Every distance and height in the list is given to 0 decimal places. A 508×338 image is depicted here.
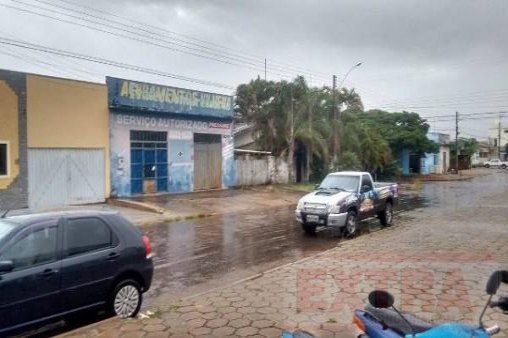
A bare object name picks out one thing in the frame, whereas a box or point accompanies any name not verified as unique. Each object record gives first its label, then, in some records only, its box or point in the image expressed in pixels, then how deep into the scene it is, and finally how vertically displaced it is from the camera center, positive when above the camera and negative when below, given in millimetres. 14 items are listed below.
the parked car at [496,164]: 85200 -796
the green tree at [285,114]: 30297 +2773
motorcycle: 2873 -1060
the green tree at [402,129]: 49062 +3051
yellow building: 18297 +612
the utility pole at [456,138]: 61981 +2734
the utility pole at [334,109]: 31641 +3216
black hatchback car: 5418 -1333
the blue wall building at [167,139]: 22531 +959
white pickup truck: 13609 -1318
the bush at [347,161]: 34062 -174
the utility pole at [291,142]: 30250 +1021
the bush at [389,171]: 44969 -1155
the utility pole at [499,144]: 106812 +3563
